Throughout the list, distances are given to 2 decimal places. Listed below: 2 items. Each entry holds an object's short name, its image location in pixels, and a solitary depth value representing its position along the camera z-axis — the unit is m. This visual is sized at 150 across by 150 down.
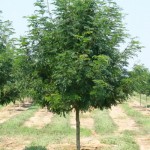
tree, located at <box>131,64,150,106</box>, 13.04
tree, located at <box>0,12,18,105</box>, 16.48
